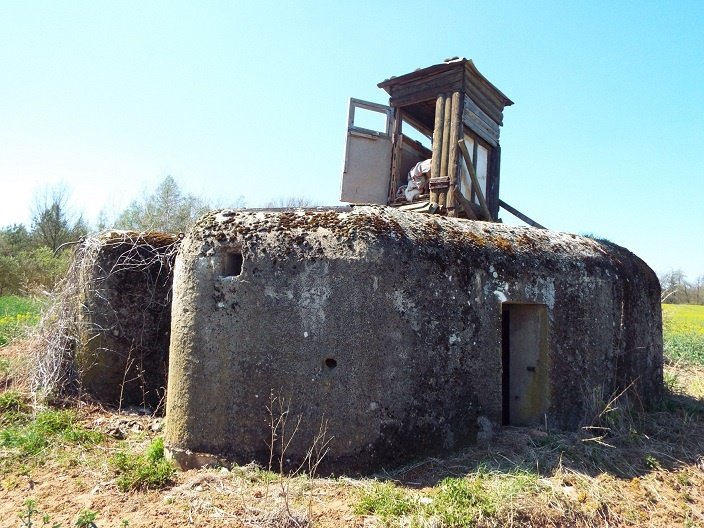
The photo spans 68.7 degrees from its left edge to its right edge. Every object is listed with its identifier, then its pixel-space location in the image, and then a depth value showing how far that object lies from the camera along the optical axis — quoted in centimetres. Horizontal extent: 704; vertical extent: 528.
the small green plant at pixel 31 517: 334
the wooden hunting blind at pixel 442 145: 764
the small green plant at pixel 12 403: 580
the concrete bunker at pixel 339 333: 403
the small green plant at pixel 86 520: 337
